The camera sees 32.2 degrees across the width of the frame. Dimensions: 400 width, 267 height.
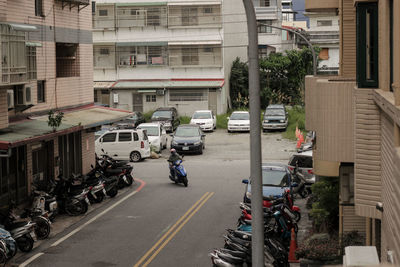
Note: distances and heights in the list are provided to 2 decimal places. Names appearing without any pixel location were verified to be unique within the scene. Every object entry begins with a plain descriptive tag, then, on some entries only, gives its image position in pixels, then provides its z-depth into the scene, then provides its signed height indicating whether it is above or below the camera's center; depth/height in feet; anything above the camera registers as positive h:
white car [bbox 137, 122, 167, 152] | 124.77 -8.71
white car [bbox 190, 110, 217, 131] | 156.04 -7.56
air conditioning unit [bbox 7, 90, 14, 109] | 67.21 -0.92
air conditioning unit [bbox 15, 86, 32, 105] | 69.31 -0.68
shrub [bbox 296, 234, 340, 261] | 46.68 -11.25
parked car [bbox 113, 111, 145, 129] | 149.10 -7.66
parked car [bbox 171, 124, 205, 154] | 123.13 -9.41
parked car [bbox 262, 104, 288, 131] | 151.94 -7.44
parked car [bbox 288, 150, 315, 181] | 84.43 -9.66
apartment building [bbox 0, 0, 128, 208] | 62.64 -0.43
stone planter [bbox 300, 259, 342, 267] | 46.16 -12.11
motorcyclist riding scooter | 89.71 -10.78
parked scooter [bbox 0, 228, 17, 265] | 52.44 -11.72
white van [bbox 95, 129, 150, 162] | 115.44 -9.56
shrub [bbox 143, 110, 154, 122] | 171.94 -6.97
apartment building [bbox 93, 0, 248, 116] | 176.76 +8.42
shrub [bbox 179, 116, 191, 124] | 169.58 -8.08
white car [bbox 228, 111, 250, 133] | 153.69 -8.05
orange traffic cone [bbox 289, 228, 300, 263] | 52.49 -12.39
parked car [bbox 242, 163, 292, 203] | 69.77 -9.95
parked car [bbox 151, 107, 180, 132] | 155.33 -6.92
